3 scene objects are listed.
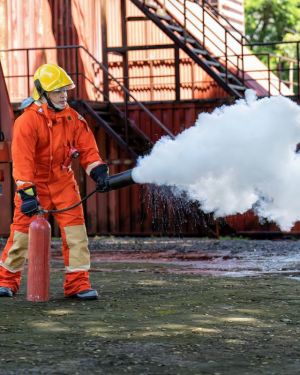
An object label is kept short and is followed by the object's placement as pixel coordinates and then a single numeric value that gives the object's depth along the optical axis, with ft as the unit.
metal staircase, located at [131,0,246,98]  62.44
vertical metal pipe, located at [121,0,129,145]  69.15
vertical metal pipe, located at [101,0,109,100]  67.92
